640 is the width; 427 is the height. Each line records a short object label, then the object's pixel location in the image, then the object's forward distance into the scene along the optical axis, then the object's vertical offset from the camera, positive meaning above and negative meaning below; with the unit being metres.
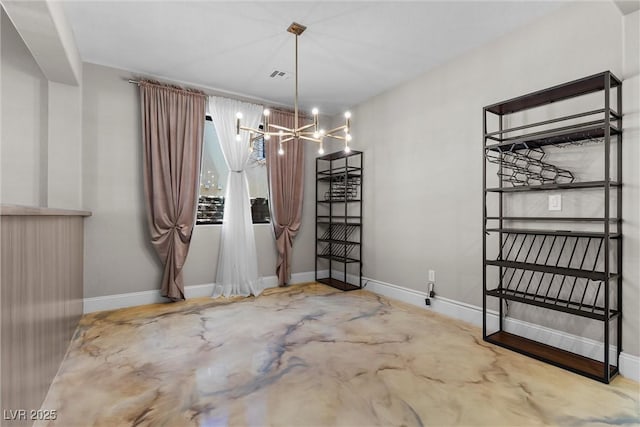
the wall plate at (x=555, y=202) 2.41 +0.08
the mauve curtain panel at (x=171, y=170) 3.57 +0.48
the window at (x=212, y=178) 4.05 +0.43
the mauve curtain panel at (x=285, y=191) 4.41 +0.29
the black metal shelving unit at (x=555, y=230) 2.07 -0.12
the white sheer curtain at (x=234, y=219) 4.02 -0.10
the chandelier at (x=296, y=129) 2.34 +0.70
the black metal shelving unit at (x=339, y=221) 4.45 -0.13
